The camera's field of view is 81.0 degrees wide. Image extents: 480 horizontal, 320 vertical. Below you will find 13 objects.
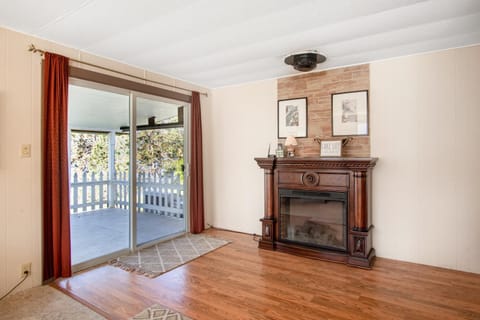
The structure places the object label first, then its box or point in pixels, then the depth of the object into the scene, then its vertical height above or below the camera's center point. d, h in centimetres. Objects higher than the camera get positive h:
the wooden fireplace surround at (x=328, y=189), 317 -37
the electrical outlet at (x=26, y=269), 259 -100
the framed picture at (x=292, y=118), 393 +59
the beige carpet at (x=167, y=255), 311 -118
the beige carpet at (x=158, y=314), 216 -121
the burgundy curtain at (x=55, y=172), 272 -11
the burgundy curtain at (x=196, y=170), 439 -16
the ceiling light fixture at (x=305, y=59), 310 +113
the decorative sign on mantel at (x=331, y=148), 352 +13
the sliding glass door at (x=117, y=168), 328 -10
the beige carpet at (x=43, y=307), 218 -120
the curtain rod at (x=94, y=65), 265 +107
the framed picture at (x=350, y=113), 351 +57
